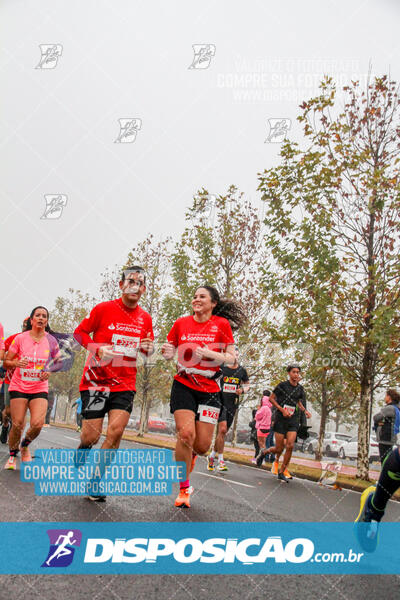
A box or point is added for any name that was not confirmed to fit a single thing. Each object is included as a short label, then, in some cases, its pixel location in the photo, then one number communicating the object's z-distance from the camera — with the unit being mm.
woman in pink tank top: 6449
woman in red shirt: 4948
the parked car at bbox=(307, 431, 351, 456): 29433
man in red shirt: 4969
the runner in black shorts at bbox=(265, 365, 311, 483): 8930
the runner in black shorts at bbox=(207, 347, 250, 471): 9414
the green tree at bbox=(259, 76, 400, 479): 10852
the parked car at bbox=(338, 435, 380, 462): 28953
